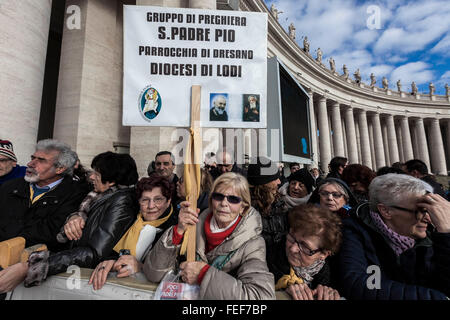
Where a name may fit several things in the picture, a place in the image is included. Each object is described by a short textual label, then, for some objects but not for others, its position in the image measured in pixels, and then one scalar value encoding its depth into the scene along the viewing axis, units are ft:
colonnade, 104.23
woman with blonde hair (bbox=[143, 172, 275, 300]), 5.22
